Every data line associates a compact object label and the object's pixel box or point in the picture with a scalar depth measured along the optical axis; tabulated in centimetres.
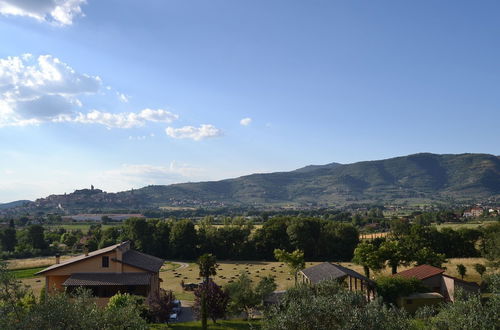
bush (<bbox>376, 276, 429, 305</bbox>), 4547
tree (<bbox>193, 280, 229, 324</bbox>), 3938
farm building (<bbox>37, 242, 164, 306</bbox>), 4509
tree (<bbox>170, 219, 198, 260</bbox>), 10262
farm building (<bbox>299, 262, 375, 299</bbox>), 4631
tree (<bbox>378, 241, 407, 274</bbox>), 5934
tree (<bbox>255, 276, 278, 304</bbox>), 4231
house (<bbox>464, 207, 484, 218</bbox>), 18565
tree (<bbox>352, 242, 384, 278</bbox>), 5859
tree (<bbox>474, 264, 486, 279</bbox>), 5681
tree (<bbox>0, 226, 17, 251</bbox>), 11822
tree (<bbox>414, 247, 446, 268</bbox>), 6244
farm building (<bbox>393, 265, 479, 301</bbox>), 4656
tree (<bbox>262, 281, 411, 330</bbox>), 1697
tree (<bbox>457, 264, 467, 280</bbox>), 5592
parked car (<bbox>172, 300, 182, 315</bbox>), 4625
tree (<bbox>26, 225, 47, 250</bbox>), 11512
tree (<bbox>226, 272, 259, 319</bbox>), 4175
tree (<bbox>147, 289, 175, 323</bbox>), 3753
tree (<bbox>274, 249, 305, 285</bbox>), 6055
